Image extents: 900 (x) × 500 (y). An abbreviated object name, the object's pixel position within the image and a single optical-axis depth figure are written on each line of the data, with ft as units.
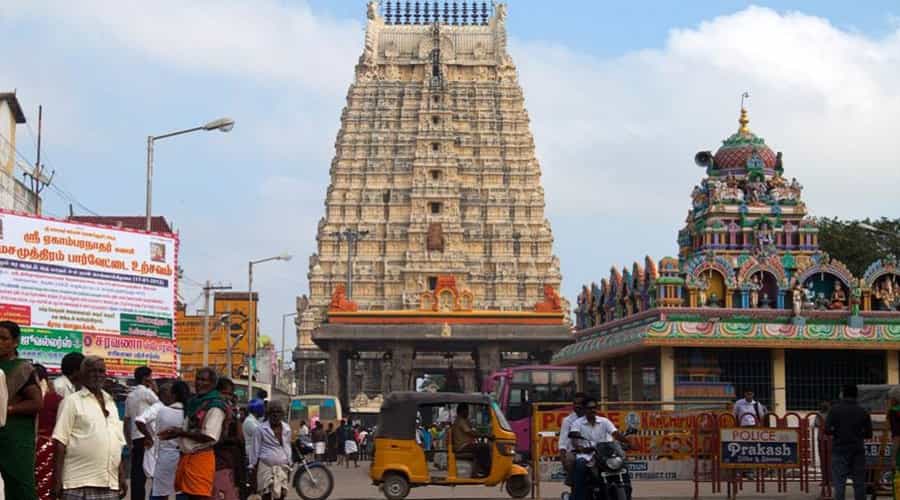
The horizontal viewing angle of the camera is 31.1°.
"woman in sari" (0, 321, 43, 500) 34.19
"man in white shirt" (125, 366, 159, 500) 57.88
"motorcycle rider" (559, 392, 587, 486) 54.60
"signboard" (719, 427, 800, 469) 79.56
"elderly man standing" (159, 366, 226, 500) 45.24
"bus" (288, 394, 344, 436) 205.16
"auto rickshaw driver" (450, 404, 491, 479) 83.10
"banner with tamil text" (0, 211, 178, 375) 97.35
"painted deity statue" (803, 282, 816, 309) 132.36
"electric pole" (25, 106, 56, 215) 204.44
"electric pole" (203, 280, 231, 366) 191.62
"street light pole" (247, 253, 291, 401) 248.73
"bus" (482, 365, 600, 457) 147.06
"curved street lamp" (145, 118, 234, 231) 101.96
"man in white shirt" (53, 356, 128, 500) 38.99
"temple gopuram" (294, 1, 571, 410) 361.51
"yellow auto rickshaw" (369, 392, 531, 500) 83.15
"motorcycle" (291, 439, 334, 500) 80.48
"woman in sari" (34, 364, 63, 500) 40.55
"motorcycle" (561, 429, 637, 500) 50.85
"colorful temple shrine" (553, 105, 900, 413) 129.49
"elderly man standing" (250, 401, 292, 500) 60.08
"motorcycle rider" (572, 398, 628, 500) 54.03
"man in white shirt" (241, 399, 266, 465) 60.54
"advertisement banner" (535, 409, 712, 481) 81.71
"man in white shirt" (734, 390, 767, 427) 90.12
